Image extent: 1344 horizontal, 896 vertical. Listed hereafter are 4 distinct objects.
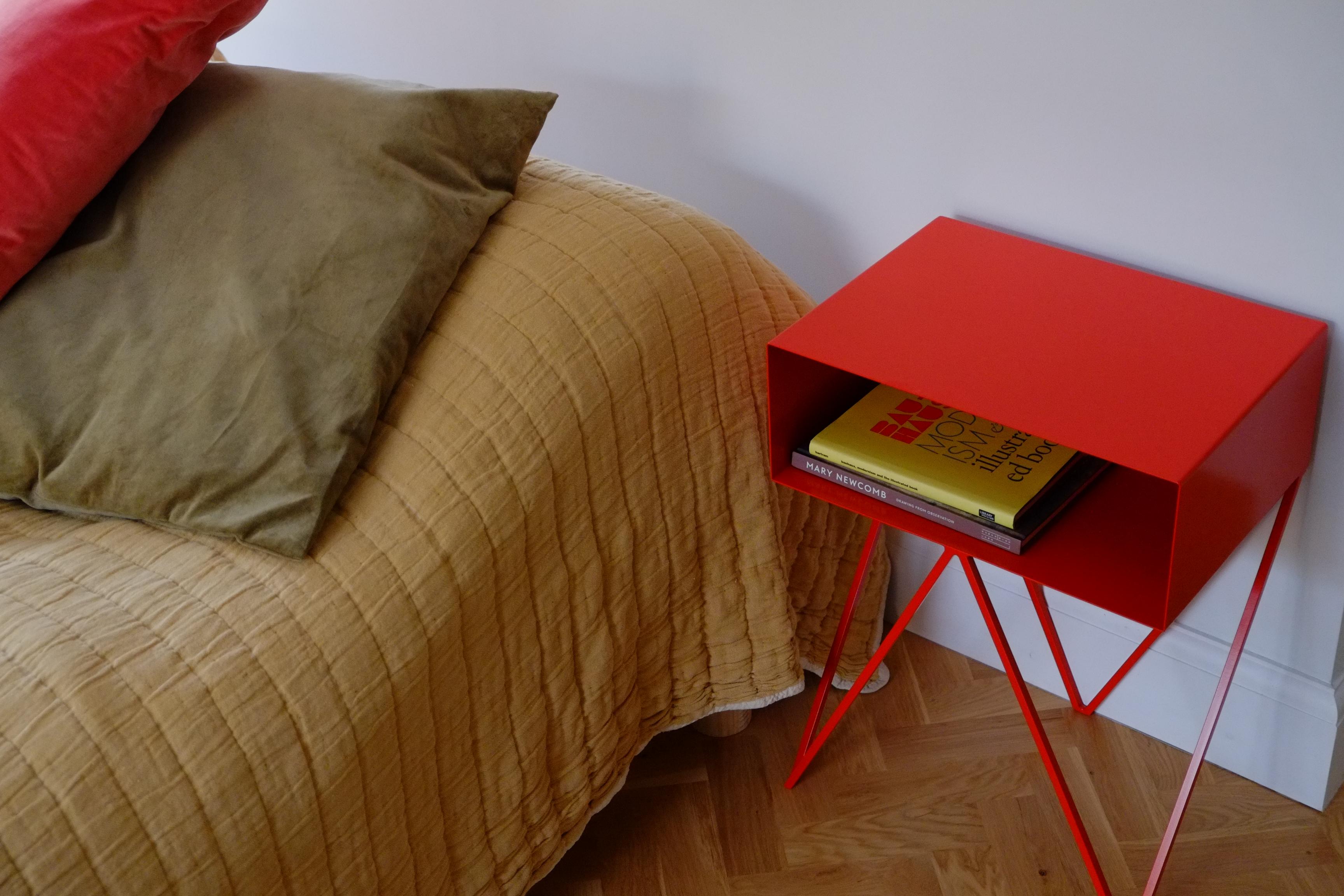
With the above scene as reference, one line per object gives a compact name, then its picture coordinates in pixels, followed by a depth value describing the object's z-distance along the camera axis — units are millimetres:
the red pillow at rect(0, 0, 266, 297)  1118
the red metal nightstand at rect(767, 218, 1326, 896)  977
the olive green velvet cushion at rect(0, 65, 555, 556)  1056
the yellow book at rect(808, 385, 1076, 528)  1083
